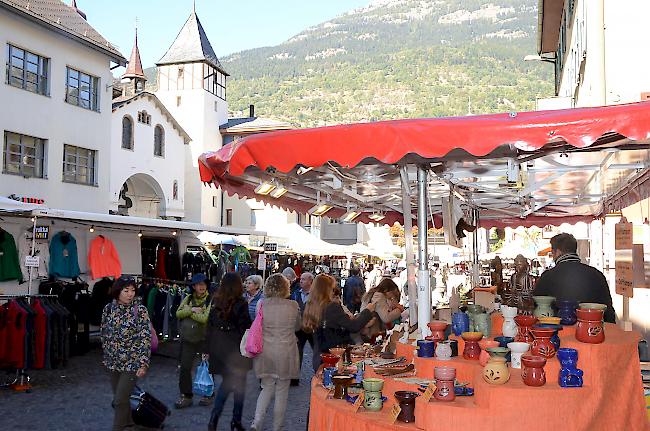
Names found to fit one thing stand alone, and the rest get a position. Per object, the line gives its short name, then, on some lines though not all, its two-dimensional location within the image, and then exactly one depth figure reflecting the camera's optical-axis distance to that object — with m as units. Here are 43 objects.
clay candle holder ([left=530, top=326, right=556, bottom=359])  3.81
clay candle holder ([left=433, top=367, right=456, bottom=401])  3.76
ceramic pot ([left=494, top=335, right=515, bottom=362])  4.17
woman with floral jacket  6.22
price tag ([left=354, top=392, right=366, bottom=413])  4.31
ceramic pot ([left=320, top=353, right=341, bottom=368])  5.48
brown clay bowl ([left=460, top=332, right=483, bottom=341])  4.30
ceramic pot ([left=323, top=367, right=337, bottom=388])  5.08
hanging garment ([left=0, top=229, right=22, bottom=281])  11.48
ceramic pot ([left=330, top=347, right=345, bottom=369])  5.74
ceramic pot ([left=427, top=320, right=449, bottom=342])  4.50
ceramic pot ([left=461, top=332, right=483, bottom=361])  4.31
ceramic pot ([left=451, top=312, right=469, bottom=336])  4.77
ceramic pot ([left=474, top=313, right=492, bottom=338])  4.73
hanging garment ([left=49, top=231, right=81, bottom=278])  12.52
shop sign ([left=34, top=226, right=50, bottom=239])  11.91
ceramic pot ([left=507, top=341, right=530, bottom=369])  3.87
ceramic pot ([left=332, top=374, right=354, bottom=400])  4.69
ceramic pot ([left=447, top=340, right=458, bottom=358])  4.47
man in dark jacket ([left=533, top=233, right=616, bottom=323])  5.36
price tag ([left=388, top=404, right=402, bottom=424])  3.94
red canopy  3.63
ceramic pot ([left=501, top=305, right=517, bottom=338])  4.42
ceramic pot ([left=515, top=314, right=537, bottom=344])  4.11
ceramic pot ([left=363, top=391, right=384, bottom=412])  4.25
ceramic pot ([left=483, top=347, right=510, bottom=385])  3.61
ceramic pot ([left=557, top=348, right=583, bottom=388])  3.72
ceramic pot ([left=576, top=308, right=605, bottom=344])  4.02
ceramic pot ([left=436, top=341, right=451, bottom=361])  4.35
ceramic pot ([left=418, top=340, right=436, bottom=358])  4.44
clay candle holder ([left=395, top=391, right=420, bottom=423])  3.93
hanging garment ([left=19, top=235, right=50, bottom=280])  11.98
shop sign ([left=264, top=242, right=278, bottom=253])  20.56
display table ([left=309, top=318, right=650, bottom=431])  3.59
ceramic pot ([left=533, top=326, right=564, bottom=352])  3.96
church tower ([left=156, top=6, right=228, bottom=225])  43.99
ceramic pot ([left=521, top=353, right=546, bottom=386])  3.62
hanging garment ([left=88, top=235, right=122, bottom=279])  13.32
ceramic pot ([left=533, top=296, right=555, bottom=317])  4.66
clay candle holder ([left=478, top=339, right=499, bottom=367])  4.07
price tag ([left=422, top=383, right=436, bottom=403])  3.78
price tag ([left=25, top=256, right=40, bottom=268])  10.15
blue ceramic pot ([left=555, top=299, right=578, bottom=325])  4.59
